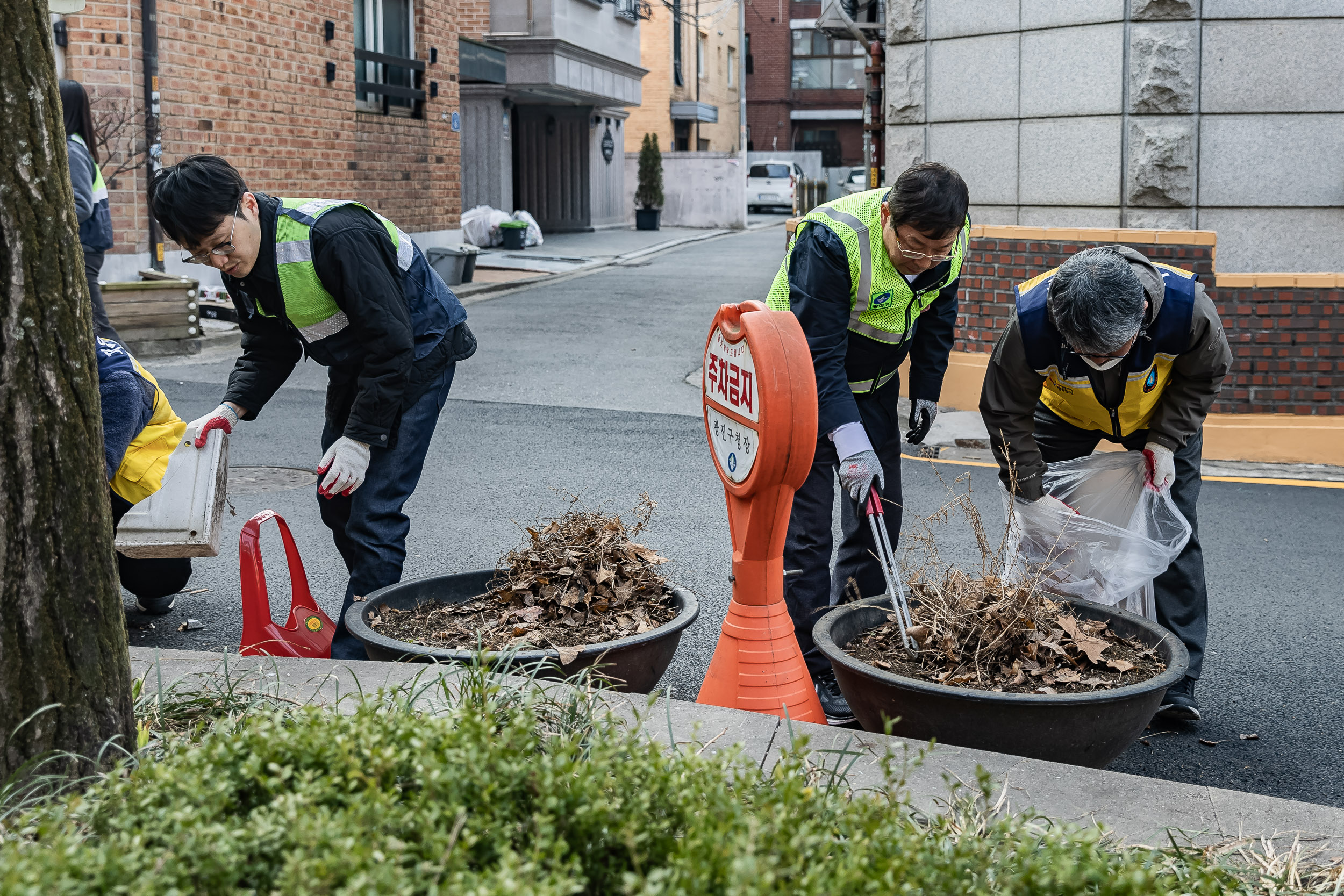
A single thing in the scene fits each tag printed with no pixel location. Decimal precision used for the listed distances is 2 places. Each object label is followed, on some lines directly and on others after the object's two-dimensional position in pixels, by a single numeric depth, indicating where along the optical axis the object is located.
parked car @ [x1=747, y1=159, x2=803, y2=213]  41.44
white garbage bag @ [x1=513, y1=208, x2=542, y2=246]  24.98
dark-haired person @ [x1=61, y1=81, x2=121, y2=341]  7.48
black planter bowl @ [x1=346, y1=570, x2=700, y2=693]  3.11
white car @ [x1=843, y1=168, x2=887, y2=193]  36.66
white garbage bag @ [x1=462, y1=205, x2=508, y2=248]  24.05
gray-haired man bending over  3.52
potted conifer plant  33.91
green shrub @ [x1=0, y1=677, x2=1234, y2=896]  1.81
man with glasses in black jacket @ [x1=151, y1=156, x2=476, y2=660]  3.67
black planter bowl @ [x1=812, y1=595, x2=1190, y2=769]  2.84
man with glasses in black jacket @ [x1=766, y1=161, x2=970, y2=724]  3.60
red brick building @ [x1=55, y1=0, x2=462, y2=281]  12.20
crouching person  4.20
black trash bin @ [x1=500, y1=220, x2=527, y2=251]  24.19
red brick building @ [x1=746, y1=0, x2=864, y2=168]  52.97
